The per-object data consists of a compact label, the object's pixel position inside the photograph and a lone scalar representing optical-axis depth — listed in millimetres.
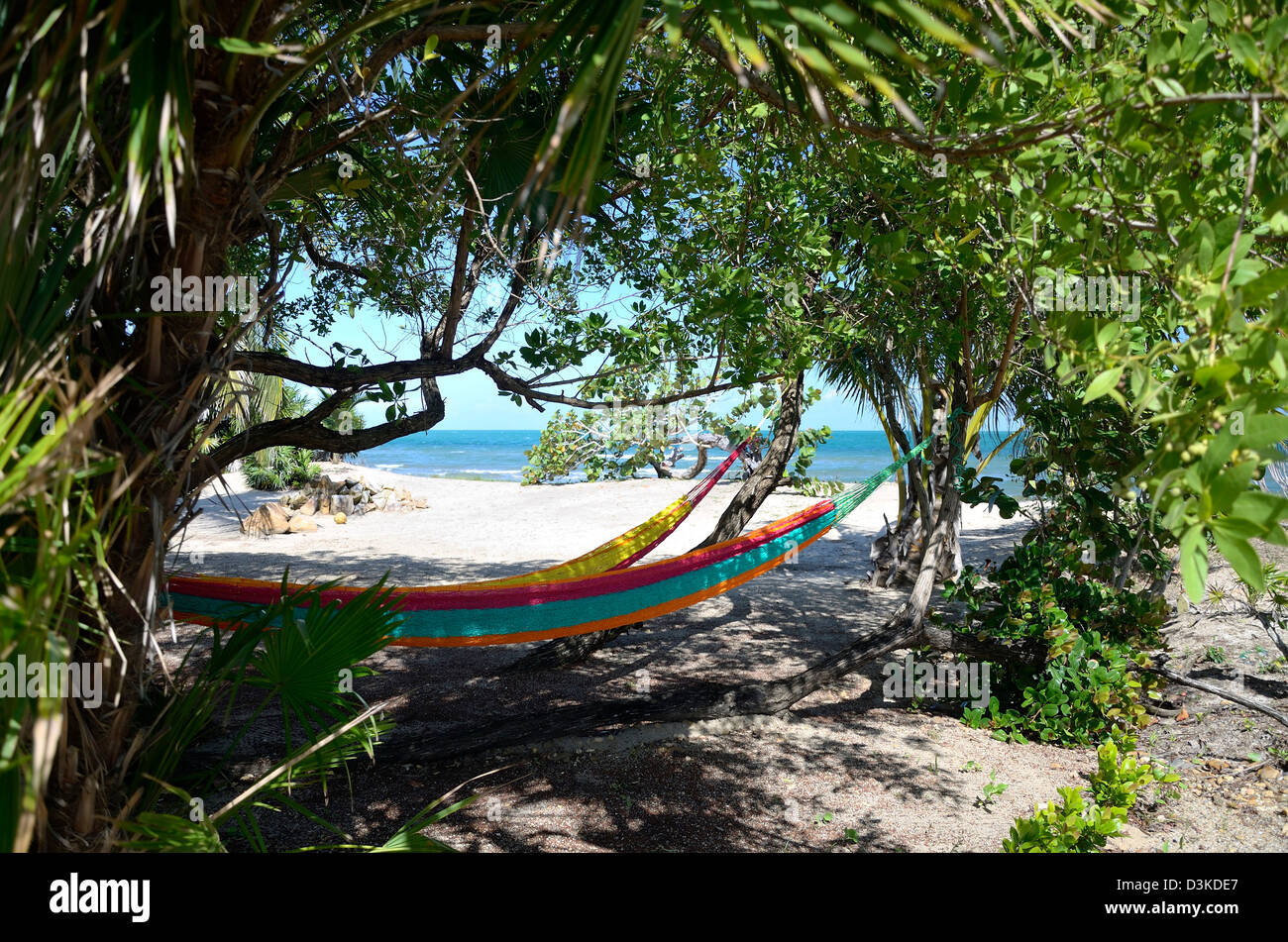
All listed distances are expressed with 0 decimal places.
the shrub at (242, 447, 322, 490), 12651
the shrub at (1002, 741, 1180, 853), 1896
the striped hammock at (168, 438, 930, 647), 2715
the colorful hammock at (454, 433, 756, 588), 3895
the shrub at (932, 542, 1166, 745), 3336
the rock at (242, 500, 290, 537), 8930
